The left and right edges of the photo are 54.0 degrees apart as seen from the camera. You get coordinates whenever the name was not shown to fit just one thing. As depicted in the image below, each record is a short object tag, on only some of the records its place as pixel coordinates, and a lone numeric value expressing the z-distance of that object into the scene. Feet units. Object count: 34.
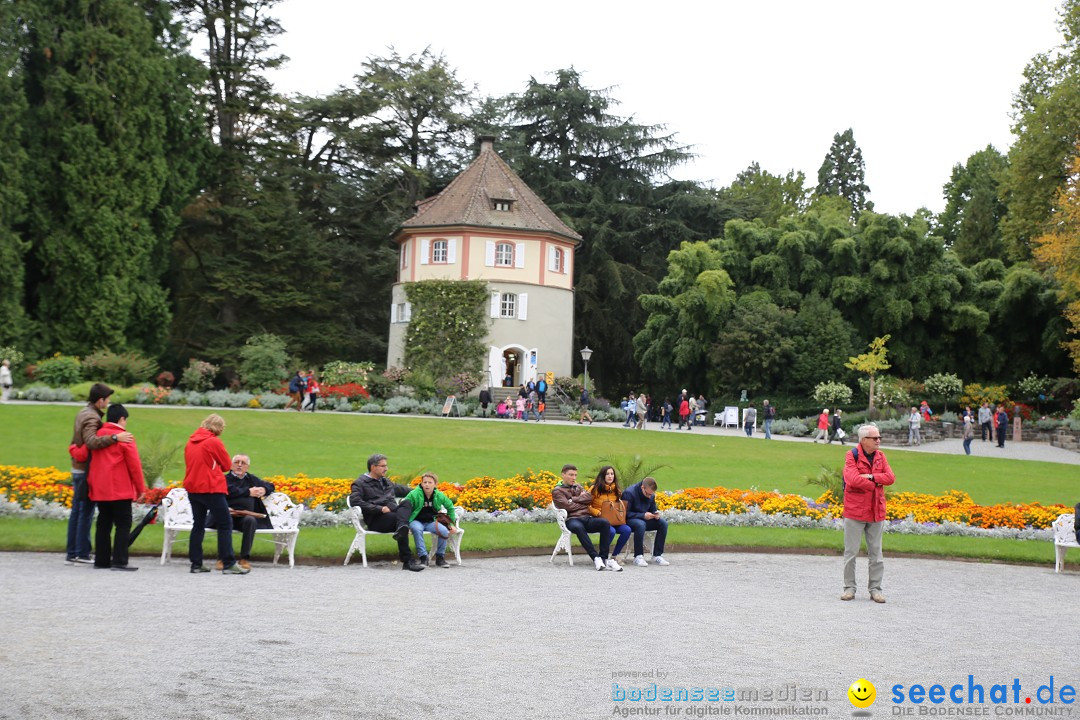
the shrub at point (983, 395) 144.46
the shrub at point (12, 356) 123.24
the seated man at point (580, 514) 42.01
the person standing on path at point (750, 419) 121.90
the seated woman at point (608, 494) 42.93
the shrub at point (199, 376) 131.95
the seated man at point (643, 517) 43.47
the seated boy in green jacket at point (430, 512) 40.91
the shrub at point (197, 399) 115.44
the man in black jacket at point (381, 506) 40.04
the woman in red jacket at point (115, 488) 35.22
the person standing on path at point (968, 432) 105.40
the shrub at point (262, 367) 134.62
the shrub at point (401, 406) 125.70
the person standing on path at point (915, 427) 115.96
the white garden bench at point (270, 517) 39.06
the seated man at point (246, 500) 38.75
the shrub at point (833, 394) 138.31
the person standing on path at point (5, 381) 108.99
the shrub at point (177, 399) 115.85
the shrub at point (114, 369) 125.08
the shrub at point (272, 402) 120.26
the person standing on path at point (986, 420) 123.85
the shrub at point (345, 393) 127.03
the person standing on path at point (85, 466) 35.35
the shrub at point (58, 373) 121.60
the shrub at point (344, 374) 136.87
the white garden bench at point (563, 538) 42.78
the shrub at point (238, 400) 118.52
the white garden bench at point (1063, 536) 45.44
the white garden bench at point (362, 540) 40.04
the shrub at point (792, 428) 127.44
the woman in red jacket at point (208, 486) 36.40
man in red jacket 34.35
